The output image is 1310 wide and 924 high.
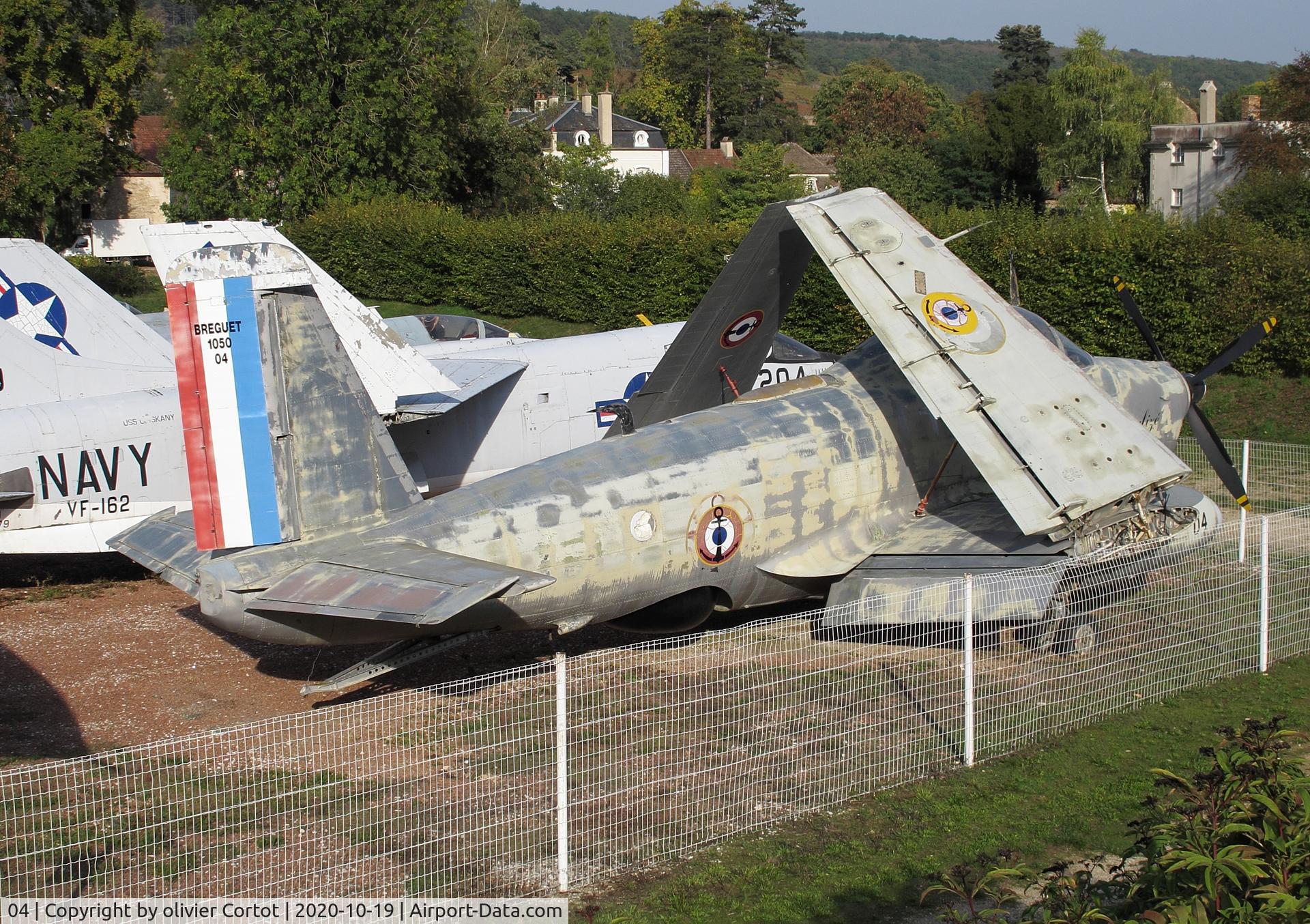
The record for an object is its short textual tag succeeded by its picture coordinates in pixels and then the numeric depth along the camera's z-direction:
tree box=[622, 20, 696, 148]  119.19
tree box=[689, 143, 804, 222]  65.12
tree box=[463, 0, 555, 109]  72.00
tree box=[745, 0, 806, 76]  141.88
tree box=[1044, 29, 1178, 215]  63.41
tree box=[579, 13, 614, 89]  165.00
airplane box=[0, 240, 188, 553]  15.46
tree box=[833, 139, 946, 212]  65.81
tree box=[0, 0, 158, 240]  58.91
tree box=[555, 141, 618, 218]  64.06
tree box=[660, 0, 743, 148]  117.06
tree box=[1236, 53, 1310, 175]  45.16
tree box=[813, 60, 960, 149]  102.75
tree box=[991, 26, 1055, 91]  125.94
